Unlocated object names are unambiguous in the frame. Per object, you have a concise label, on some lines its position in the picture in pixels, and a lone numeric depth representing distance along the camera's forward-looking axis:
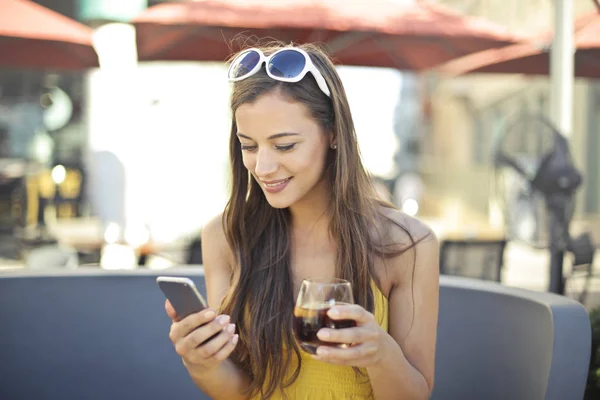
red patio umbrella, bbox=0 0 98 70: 6.50
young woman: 2.16
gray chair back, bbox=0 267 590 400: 2.85
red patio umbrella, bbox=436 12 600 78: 7.02
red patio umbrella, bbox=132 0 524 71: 6.39
